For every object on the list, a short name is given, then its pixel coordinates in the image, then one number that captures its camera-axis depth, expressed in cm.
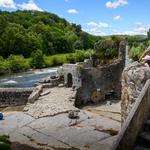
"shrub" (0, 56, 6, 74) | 3251
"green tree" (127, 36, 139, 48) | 8348
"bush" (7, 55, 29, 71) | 3641
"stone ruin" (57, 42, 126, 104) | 1471
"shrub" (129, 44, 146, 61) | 4501
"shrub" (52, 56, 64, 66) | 4688
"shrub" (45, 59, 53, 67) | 4406
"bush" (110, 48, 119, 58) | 2012
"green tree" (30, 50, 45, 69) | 4119
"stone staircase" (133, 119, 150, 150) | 335
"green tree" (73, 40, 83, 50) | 7606
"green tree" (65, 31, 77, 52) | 7634
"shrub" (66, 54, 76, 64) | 4916
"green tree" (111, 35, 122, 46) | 2069
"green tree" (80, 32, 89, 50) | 8206
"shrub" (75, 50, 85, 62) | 5009
